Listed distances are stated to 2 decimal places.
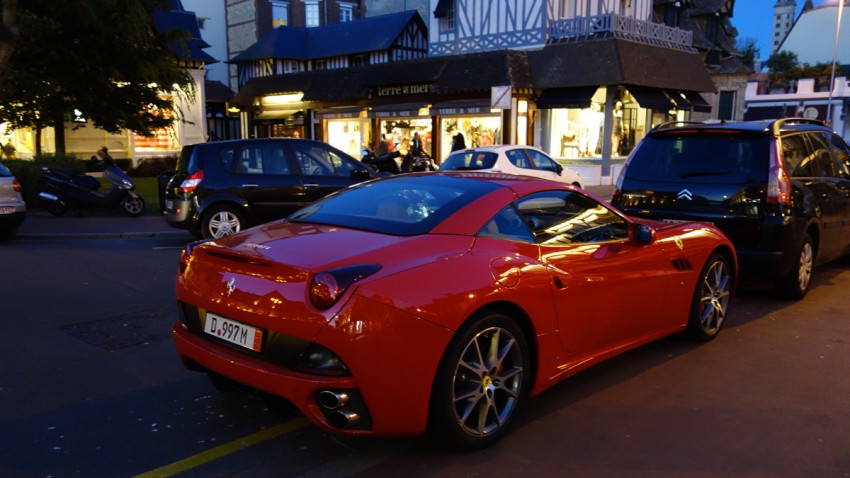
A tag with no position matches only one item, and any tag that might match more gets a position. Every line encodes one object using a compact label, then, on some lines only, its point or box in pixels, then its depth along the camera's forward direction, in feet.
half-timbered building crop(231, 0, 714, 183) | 67.97
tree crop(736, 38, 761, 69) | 189.53
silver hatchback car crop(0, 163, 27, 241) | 33.24
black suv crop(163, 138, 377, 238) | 32.94
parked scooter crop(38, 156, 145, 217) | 43.04
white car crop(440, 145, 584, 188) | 49.57
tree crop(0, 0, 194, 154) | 49.75
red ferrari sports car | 10.25
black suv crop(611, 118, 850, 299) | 21.50
